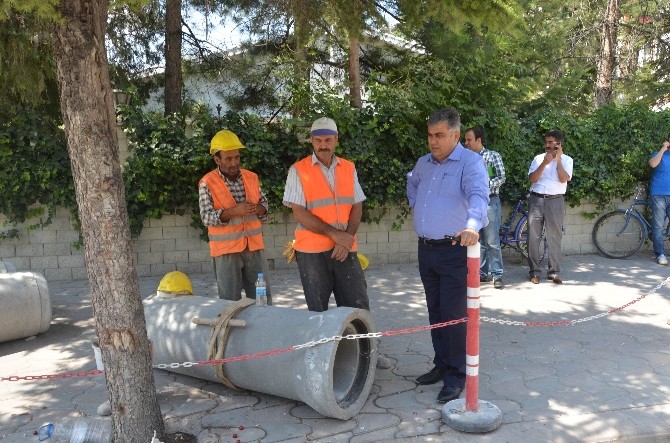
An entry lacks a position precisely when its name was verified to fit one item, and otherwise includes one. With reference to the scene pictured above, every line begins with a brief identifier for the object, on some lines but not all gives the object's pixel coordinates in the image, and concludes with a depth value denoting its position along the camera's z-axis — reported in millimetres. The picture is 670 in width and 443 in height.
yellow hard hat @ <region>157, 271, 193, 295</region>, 5125
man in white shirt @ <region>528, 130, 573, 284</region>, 7293
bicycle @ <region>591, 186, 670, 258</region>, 9195
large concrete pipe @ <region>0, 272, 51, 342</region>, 5410
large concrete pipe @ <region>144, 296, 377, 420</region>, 3781
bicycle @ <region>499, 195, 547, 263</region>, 8633
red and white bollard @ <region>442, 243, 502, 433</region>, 3748
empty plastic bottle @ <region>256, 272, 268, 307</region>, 4922
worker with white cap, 4613
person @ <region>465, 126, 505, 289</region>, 7239
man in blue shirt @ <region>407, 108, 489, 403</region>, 4168
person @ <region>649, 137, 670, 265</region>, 8883
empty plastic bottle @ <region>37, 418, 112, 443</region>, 3615
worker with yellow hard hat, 5145
